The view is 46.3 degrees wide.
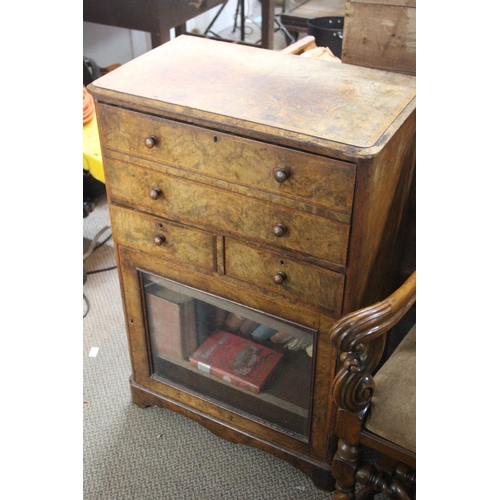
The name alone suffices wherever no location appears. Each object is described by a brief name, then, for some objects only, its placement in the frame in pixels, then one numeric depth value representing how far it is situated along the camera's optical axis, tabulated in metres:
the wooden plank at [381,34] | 1.23
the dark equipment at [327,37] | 2.68
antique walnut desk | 1.03
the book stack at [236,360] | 1.42
